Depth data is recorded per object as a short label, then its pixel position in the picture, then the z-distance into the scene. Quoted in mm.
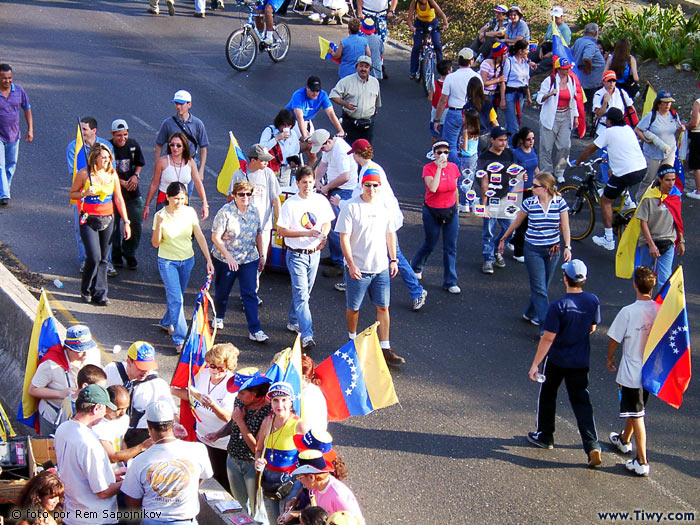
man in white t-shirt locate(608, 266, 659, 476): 15109
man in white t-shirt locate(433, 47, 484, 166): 26172
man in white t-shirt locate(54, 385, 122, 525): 11922
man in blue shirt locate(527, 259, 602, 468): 15133
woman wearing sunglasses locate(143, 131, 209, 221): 19641
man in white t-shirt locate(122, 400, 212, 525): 11437
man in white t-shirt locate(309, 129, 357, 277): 21016
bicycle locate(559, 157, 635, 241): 23937
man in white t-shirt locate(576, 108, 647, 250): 22672
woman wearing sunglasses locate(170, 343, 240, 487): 13648
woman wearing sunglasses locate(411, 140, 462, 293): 20109
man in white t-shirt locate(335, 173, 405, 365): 17578
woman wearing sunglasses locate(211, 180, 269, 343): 17625
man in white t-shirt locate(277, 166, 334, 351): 17937
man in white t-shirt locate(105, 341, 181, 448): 13758
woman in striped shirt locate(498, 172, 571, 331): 18969
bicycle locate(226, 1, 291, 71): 33906
